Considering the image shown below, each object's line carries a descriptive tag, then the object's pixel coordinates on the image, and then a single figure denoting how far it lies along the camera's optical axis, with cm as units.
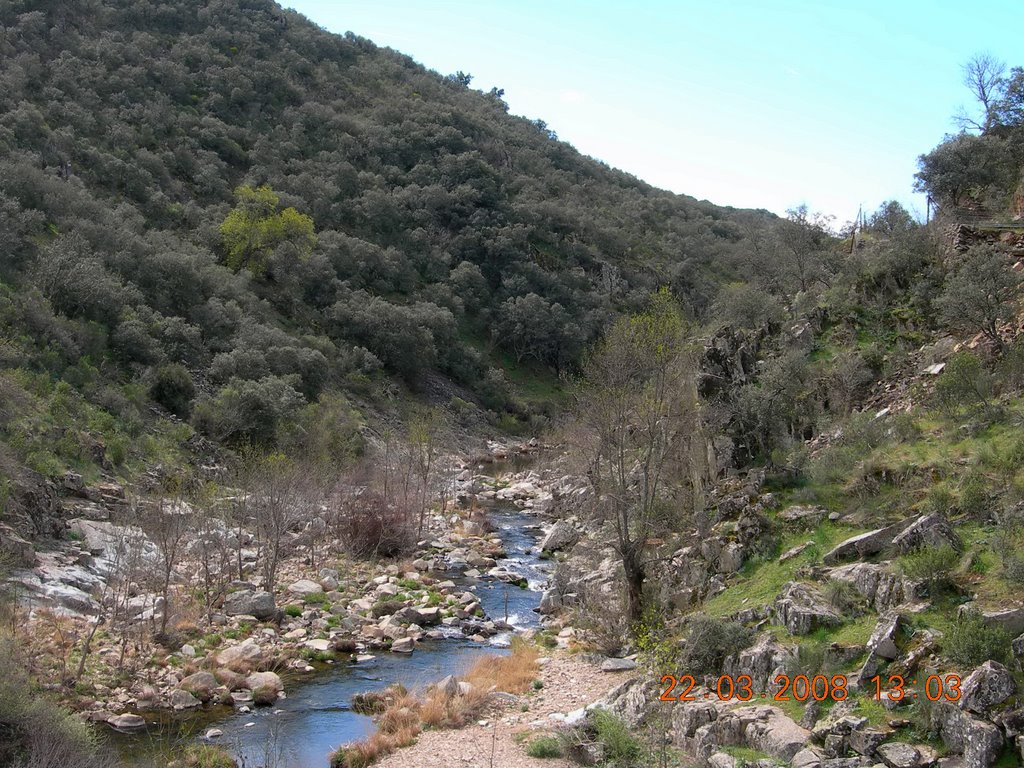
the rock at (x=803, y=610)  1382
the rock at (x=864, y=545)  1517
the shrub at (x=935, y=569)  1273
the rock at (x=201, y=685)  1714
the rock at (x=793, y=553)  1712
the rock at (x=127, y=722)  1549
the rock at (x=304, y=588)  2447
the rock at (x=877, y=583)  1327
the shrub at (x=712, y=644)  1483
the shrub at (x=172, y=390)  3725
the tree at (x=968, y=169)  3206
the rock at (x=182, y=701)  1659
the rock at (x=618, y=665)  1814
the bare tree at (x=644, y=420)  2044
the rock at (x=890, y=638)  1203
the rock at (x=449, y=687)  1722
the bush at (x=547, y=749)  1377
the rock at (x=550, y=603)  2453
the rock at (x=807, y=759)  1082
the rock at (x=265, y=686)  1747
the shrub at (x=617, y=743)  1265
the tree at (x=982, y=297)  2016
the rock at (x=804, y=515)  1788
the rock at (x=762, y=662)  1345
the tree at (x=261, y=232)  5684
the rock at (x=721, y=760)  1127
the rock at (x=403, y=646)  2148
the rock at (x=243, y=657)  1861
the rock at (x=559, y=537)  3277
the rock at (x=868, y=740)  1063
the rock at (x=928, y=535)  1380
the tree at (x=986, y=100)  3669
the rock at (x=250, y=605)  2197
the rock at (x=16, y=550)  1934
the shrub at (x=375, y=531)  2978
